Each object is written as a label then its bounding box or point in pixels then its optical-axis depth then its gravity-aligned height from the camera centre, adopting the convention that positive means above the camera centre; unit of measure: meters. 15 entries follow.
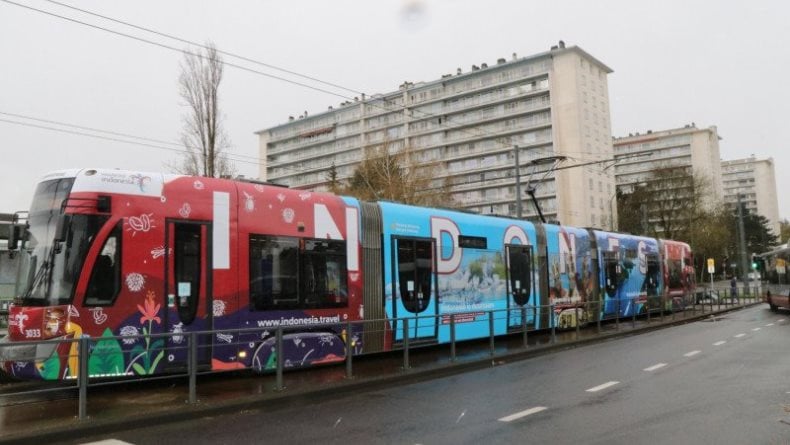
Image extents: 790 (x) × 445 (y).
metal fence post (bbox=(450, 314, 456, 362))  11.54 -1.26
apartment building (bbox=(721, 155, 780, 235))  146.62 +21.96
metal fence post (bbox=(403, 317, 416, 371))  10.62 -1.19
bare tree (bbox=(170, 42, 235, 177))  23.64 +7.40
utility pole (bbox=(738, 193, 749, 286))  40.90 +1.82
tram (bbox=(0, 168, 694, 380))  8.00 +0.15
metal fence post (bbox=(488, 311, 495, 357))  12.73 -1.06
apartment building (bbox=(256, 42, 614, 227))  73.69 +21.36
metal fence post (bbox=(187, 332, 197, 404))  7.68 -1.08
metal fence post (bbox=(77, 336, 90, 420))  6.79 -0.97
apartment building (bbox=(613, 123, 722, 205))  111.38 +23.92
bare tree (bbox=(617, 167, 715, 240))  55.91 +6.89
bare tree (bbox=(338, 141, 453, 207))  31.06 +5.58
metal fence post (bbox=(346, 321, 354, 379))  9.74 -1.16
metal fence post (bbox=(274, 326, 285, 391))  8.63 -1.07
